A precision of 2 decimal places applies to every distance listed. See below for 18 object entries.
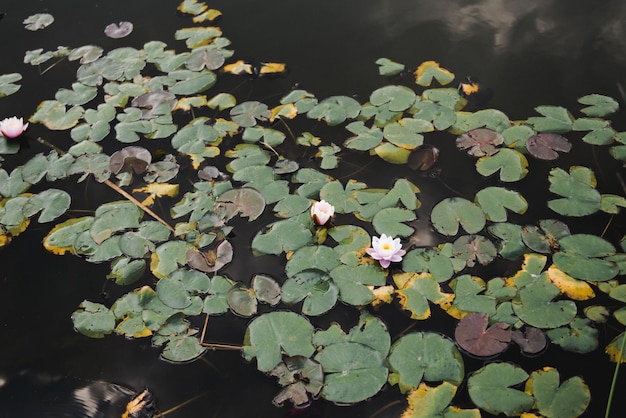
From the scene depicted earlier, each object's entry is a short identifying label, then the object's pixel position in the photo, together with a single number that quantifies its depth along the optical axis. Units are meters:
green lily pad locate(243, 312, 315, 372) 1.90
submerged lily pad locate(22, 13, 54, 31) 3.72
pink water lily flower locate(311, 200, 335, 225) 2.20
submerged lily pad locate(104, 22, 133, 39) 3.52
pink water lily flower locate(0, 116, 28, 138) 2.86
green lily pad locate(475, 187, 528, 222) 2.28
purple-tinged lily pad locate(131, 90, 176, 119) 2.94
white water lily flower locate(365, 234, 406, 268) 2.09
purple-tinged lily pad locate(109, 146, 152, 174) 2.66
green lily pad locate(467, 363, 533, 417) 1.73
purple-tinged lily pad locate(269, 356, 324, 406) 1.81
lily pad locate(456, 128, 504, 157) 2.56
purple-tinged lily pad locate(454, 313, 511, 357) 1.87
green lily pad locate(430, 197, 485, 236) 2.23
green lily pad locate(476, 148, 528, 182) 2.45
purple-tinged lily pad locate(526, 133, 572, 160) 2.53
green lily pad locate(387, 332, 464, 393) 1.82
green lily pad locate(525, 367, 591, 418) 1.71
